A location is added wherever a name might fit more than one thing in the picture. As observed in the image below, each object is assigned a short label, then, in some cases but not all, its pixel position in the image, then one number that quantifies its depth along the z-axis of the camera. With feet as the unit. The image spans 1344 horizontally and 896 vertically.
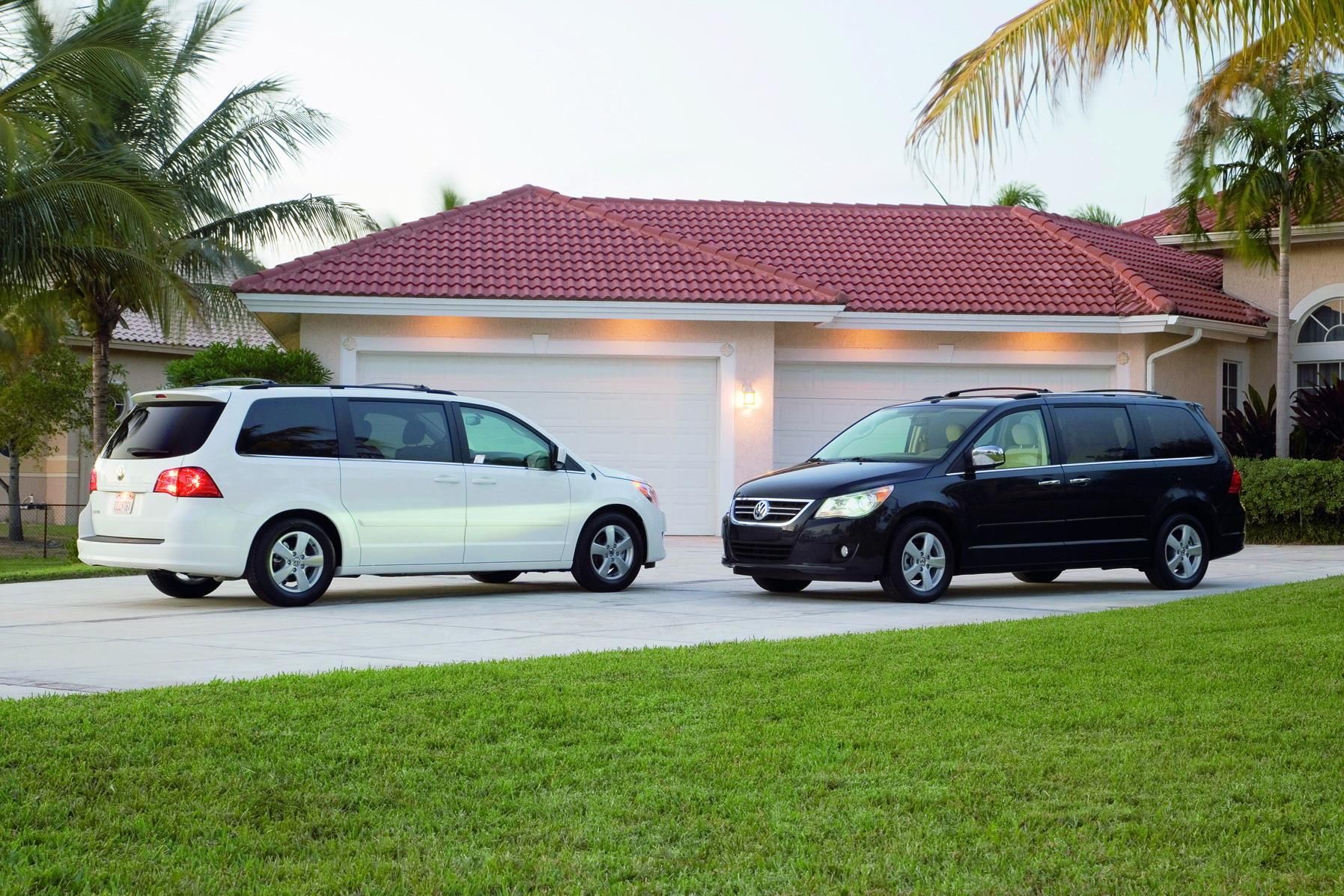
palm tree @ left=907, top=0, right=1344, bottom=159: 33.65
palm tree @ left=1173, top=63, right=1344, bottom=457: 69.92
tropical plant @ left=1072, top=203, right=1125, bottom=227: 160.76
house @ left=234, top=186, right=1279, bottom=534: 72.28
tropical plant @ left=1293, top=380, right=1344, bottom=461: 71.77
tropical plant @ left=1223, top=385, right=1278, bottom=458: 75.25
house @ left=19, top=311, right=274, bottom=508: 118.21
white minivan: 38.40
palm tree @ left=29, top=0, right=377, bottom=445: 81.87
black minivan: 41.55
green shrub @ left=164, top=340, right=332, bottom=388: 66.64
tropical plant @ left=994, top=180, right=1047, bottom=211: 149.28
